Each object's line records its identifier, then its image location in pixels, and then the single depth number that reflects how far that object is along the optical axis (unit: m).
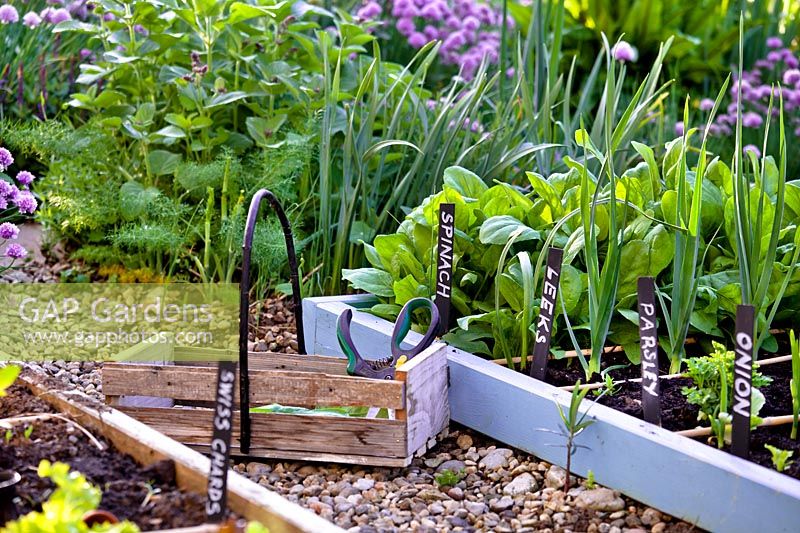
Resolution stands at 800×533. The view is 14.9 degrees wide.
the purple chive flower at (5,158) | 3.30
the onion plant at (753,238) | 3.06
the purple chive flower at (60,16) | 3.75
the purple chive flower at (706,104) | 4.01
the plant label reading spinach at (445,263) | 3.19
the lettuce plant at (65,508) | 2.68
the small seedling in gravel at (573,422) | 3.03
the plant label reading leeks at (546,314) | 3.10
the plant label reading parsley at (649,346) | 3.02
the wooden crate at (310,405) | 3.09
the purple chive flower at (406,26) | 4.30
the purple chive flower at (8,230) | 3.30
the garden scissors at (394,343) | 3.16
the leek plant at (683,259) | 3.07
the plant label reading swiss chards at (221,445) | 2.81
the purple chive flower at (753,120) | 4.04
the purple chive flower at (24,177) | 3.38
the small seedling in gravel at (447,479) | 3.09
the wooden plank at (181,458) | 2.83
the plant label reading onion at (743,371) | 2.92
